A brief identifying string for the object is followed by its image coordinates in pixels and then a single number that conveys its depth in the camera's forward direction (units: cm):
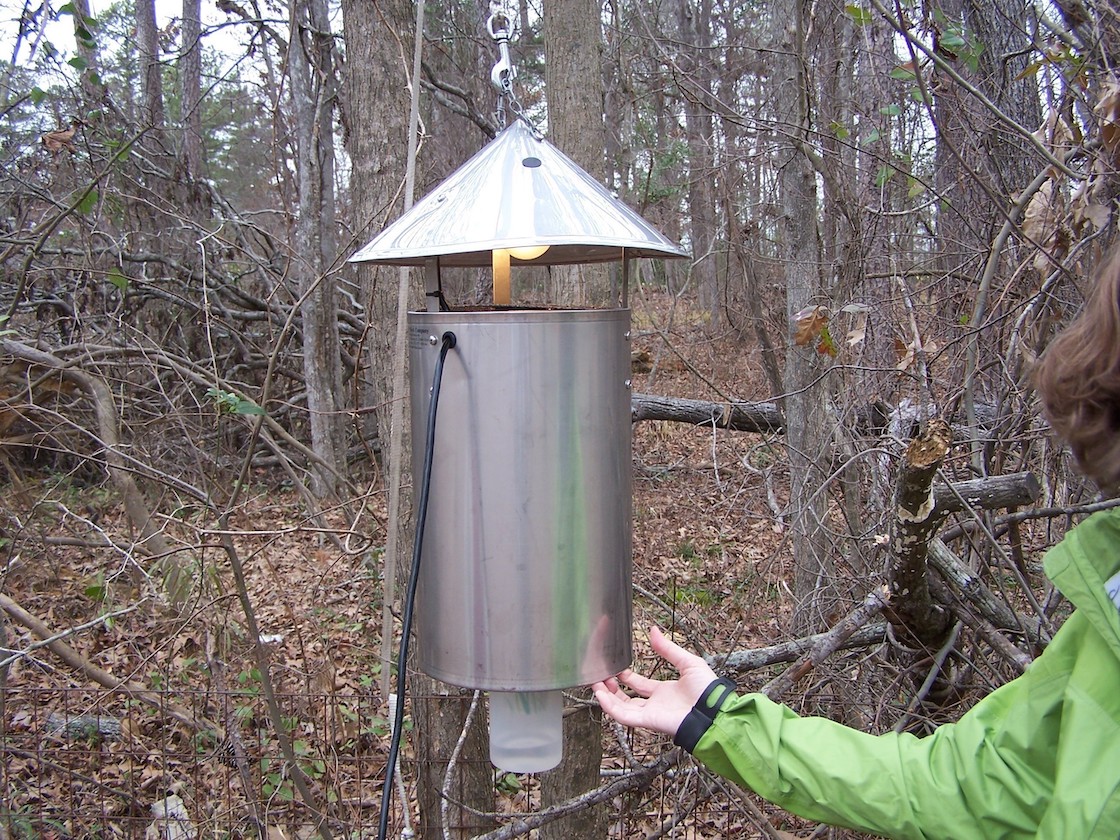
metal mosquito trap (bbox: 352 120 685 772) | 134
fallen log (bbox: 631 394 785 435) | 592
